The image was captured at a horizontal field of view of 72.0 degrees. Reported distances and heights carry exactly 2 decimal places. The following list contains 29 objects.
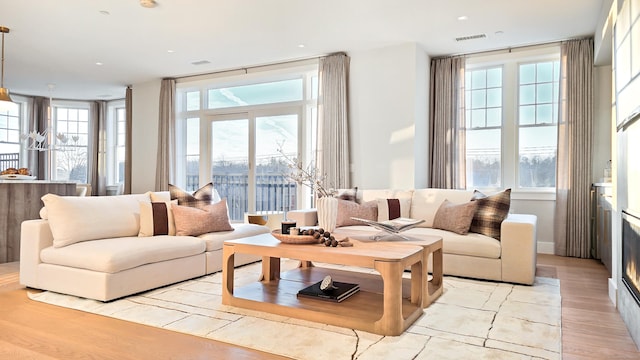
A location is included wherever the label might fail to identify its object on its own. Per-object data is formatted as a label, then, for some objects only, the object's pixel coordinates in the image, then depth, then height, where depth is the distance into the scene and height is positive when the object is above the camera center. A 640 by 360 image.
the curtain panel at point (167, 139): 7.45 +0.62
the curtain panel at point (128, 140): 8.01 +0.64
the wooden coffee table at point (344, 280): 2.49 -0.81
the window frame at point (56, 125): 9.24 +1.05
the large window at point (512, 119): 5.64 +0.78
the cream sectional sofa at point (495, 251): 3.72 -0.64
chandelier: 8.92 +0.64
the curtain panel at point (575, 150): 5.20 +0.34
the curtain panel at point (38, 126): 8.98 +1.01
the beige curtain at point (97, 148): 9.31 +0.58
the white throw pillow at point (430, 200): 4.58 -0.24
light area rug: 2.29 -0.90
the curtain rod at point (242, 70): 6.33 +1.67
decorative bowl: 2.97 -0.42
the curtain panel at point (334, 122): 5.92 +0.74
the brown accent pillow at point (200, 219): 4.02 -0.41
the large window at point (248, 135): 6.61 +0.65
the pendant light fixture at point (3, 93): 4.99 +0.93
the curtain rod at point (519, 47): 5.43 +1.67
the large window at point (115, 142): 9.34 +0.70
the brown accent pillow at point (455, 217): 4.12 -0.38
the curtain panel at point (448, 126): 5.91 +0.69
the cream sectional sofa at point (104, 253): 3.15 -0.60
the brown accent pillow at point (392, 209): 4.68 -0.34
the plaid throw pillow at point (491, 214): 4.01 -0.33
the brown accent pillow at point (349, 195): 4.91 -0.21
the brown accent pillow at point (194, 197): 4.37 -0.22
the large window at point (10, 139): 8.66 +0.71
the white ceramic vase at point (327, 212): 3.36 -0.27
